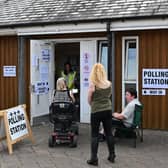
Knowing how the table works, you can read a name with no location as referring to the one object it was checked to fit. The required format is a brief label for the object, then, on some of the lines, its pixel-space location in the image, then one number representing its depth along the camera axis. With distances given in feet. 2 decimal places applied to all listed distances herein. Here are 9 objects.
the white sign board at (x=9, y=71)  40.45
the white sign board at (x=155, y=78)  33.12
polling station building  33.40
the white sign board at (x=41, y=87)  38.24
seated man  28.25
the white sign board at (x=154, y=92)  33.33
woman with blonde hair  23.47
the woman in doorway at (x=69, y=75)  37.97
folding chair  27.91
